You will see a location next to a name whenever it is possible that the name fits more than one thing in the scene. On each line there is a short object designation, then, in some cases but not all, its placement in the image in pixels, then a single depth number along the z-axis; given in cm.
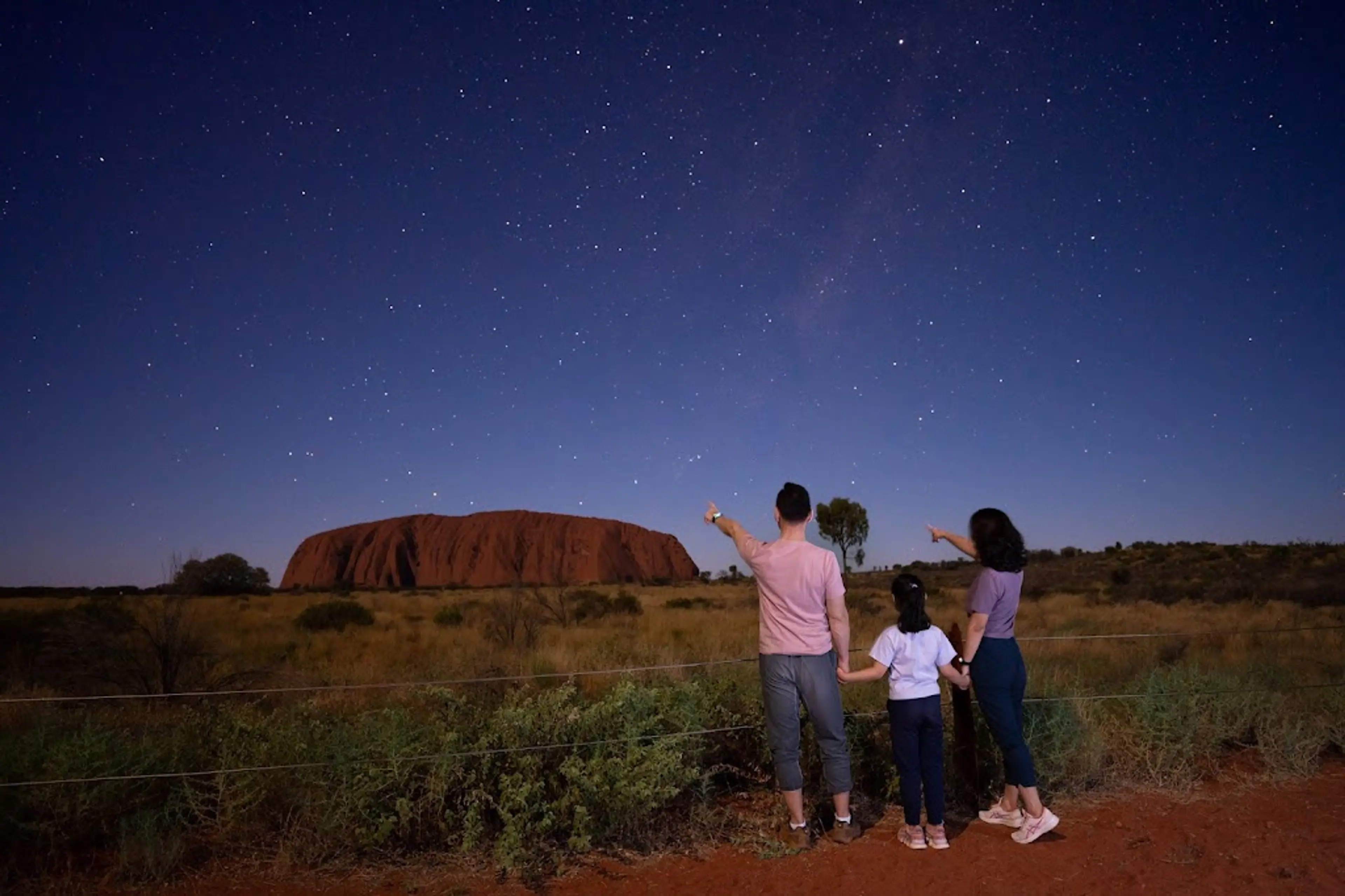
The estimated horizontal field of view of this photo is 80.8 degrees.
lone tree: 4450
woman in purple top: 473
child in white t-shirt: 467
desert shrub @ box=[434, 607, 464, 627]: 2252
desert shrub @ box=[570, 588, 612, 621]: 2297
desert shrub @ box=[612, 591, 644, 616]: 2433
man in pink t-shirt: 464
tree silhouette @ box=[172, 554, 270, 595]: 3972
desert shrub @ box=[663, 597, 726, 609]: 2820
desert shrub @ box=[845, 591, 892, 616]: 2116
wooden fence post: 557
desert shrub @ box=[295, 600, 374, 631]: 2158
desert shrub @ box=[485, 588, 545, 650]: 1677
